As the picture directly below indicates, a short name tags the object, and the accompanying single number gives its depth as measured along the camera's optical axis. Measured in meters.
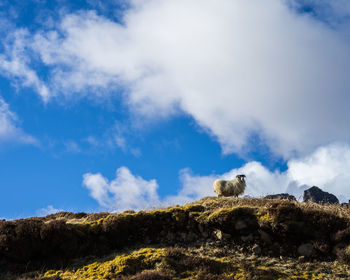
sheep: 23.19
